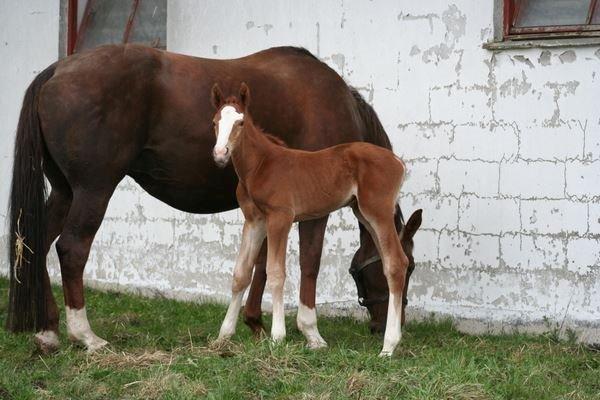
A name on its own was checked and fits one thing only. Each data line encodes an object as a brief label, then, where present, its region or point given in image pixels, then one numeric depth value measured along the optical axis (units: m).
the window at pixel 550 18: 12.64
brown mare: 10.37
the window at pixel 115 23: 16.42
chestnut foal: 10.43
